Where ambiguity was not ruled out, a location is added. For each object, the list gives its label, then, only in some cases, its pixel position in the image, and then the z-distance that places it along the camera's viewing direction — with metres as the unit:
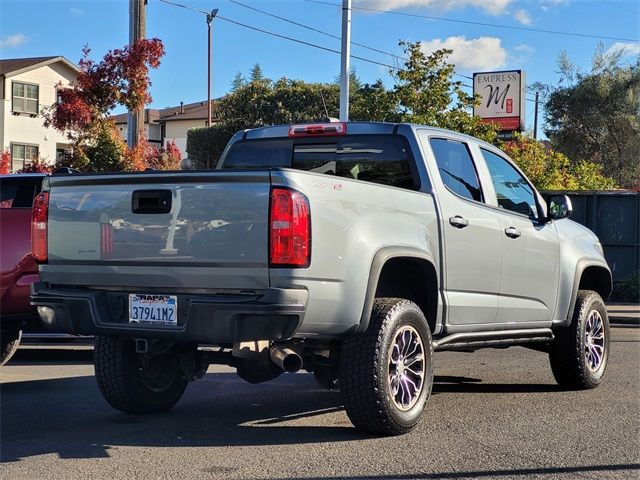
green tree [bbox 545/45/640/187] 34.34
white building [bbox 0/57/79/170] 37.19
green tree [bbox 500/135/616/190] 20.56
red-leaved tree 14.98
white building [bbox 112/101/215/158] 66.31
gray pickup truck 4.80
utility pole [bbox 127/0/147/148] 14.95
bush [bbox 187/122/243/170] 45.19
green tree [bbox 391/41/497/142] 19.42
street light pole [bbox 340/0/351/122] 17.77
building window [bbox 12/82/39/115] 37.75
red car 7.00
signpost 26.67
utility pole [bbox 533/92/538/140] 52.25
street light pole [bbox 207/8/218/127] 48.22
